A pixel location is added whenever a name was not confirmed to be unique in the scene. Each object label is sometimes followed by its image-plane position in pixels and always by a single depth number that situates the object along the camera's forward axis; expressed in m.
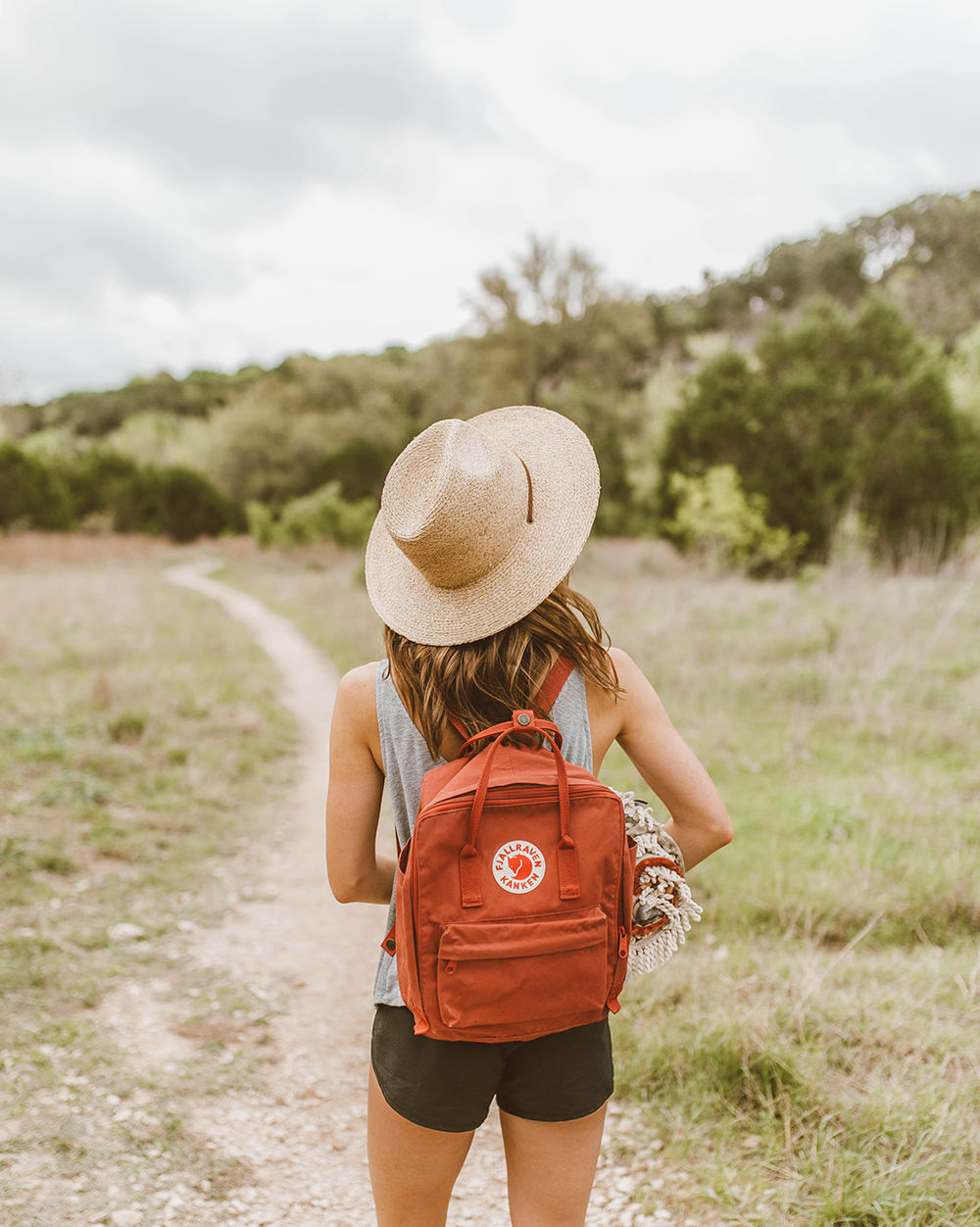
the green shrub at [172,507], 30.42
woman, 1.32
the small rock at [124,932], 3.65
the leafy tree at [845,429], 15.90
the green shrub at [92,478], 29.52
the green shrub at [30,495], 25.95
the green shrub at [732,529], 15.34
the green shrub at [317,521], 24.36
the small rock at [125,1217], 2.11
